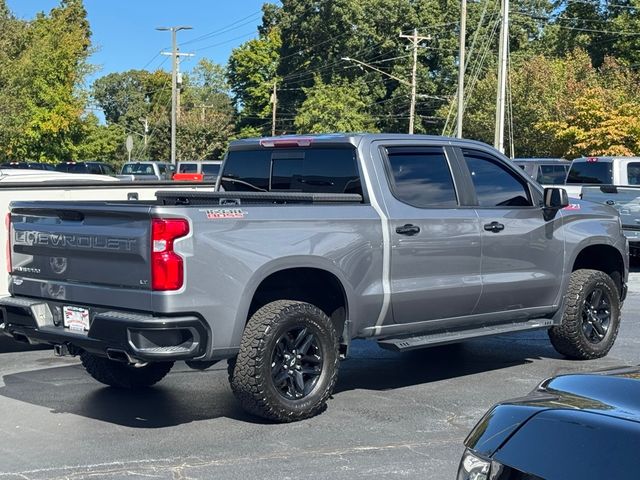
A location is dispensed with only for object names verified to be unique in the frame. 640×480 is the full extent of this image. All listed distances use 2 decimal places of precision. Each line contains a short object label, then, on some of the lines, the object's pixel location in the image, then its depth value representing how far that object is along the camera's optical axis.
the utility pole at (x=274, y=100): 65.74
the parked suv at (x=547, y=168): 24.11
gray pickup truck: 6.00
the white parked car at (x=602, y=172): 18.38
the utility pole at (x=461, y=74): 31.19
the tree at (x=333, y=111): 56.41
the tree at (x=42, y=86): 28.88
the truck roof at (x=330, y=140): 7.37
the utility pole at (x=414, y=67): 44.74
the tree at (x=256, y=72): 78.06
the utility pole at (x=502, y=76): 29.88
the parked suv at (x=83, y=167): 38.16
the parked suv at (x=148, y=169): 37.88
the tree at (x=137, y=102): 80.12
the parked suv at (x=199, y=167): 34.81
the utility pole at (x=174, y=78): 46.44
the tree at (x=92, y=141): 43.09
